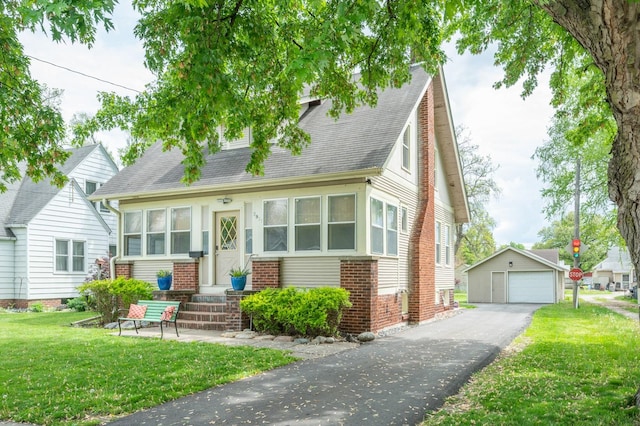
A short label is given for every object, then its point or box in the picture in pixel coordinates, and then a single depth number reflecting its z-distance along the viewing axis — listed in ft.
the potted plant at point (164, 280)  48.47
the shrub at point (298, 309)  36.70
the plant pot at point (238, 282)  42.75
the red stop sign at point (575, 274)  74.90
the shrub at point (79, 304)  62.98
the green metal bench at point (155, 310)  38.89
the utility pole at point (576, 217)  79.82
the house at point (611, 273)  228.63
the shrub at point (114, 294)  47.39
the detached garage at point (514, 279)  101.24
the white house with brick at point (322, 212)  41.47
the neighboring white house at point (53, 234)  67.26
